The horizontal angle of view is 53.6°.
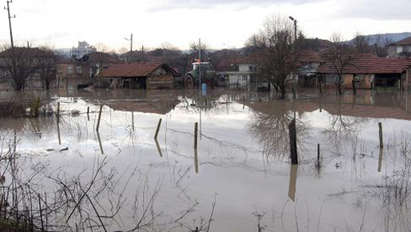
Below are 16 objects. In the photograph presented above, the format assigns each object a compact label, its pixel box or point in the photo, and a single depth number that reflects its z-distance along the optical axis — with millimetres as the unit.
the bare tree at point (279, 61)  28422
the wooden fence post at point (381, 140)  11062
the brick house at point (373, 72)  34594
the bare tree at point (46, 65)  43547
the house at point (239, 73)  44628
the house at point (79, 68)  59500
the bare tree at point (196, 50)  60694
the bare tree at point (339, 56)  32812
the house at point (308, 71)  40156
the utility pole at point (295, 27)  33062
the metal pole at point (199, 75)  42894
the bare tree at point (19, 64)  38959
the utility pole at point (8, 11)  36797
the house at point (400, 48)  56250
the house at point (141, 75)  44594
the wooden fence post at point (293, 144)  9344
